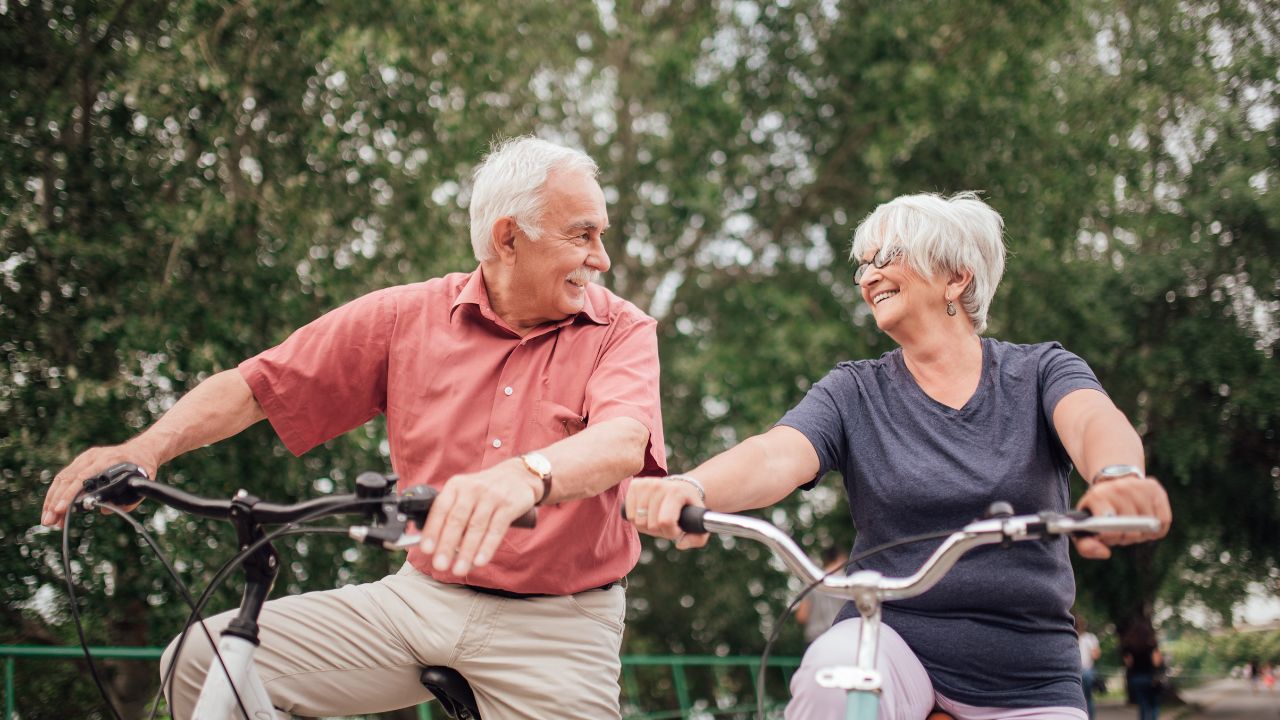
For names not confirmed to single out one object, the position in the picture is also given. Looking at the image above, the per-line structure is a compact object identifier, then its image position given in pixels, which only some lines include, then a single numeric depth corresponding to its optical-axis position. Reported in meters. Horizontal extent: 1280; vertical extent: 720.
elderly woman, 2.13
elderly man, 2.34
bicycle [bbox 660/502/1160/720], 1.68
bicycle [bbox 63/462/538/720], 1.72
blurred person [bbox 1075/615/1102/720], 11.14
